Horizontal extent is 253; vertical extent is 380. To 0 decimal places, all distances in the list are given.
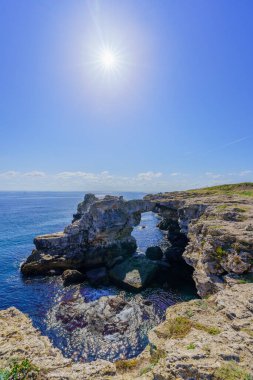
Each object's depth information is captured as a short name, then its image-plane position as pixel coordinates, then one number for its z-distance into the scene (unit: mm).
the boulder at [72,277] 39034
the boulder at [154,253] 49534
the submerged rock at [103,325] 24297
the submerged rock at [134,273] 36875
